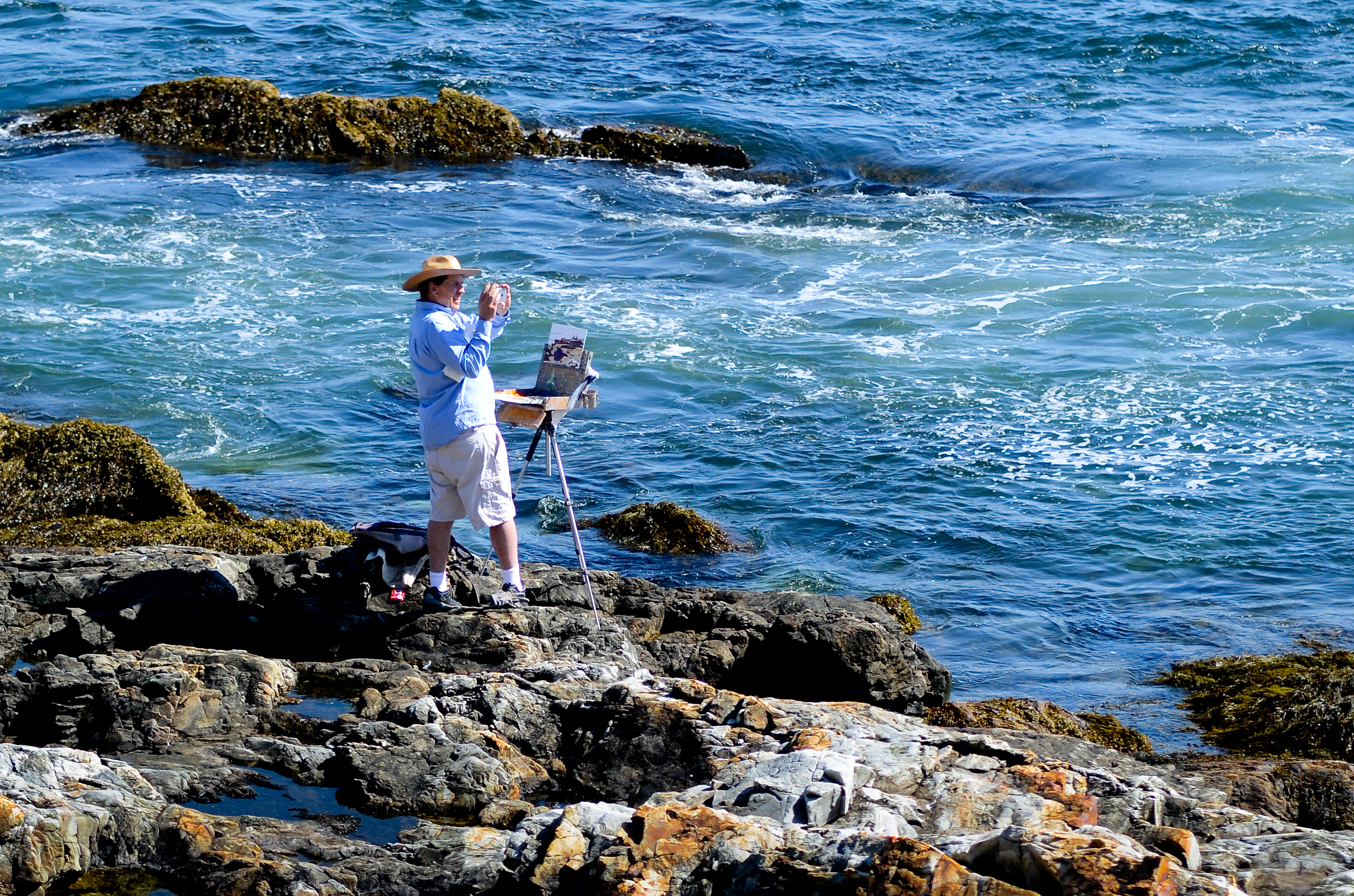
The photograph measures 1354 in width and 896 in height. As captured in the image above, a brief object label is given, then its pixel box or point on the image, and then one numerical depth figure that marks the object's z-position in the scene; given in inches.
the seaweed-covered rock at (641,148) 1754.4
